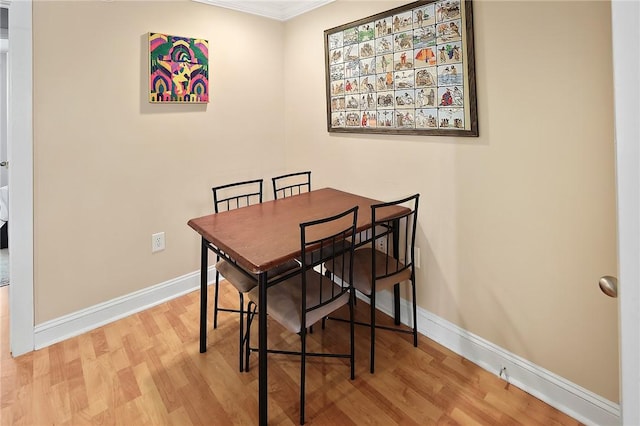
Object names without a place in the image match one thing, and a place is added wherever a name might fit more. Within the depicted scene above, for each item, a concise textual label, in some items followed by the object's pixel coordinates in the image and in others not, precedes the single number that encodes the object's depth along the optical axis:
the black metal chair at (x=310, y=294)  1.60
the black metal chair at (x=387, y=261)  1.95
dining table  1.53
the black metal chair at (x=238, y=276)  1.90
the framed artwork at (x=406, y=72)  1.85
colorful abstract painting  2.36
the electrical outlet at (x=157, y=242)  2.58
